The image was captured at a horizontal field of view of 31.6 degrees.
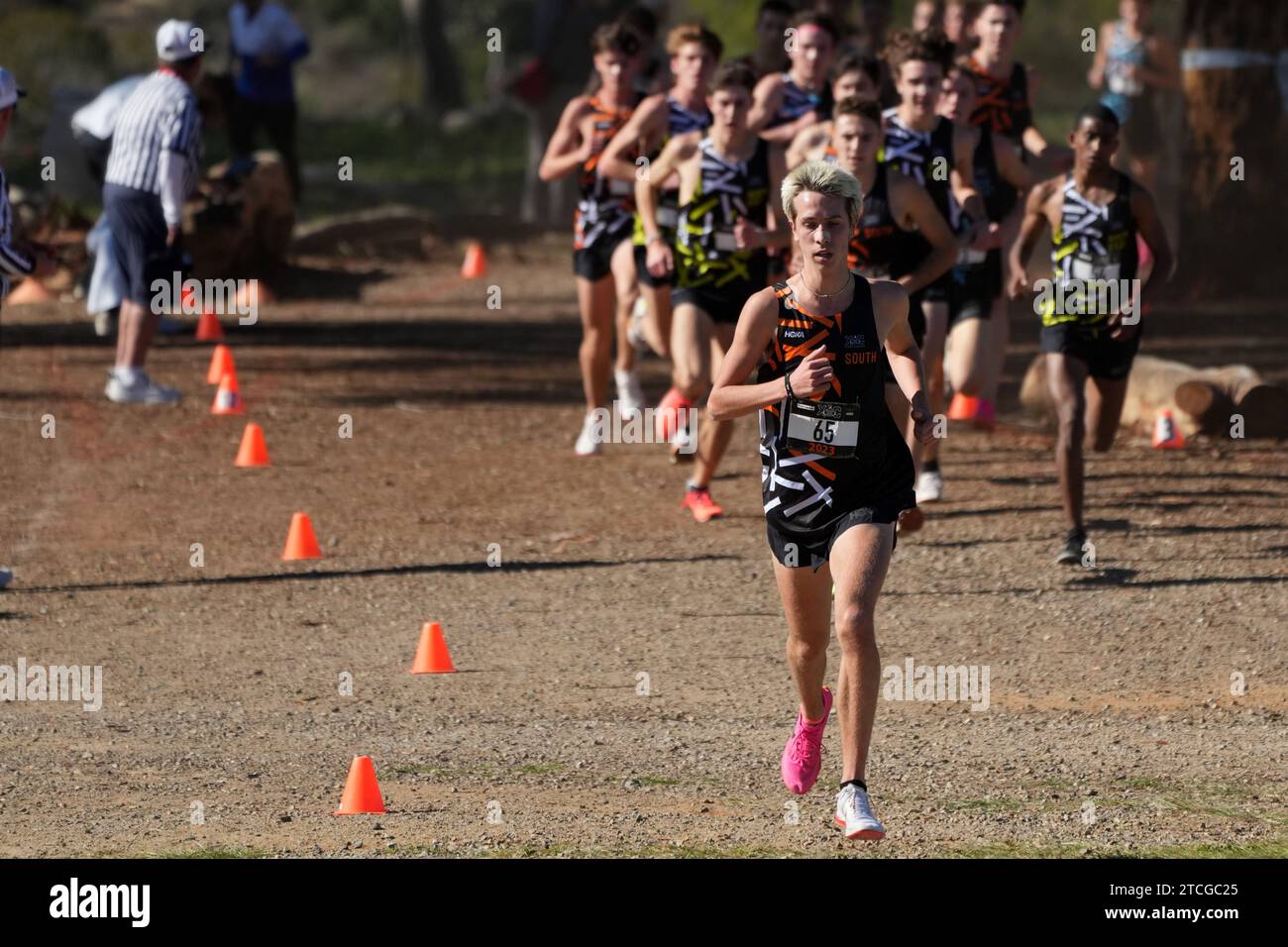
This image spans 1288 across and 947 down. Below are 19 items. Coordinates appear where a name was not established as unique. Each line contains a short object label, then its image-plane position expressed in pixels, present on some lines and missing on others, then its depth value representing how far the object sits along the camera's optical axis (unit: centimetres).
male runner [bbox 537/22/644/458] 1241
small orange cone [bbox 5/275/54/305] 1794
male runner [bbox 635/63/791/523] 1096
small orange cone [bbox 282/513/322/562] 1077
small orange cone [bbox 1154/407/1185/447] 1320
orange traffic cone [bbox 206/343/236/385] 1440
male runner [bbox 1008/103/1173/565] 1030
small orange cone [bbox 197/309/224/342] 1656
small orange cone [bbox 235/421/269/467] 1276
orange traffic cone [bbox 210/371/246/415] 1405
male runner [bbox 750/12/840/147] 1229
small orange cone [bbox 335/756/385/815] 704
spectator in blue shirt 2112
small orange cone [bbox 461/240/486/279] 2070
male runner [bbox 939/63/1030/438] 1121
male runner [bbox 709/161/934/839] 668
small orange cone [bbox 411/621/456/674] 888
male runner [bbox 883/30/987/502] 1055
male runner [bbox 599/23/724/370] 1174
